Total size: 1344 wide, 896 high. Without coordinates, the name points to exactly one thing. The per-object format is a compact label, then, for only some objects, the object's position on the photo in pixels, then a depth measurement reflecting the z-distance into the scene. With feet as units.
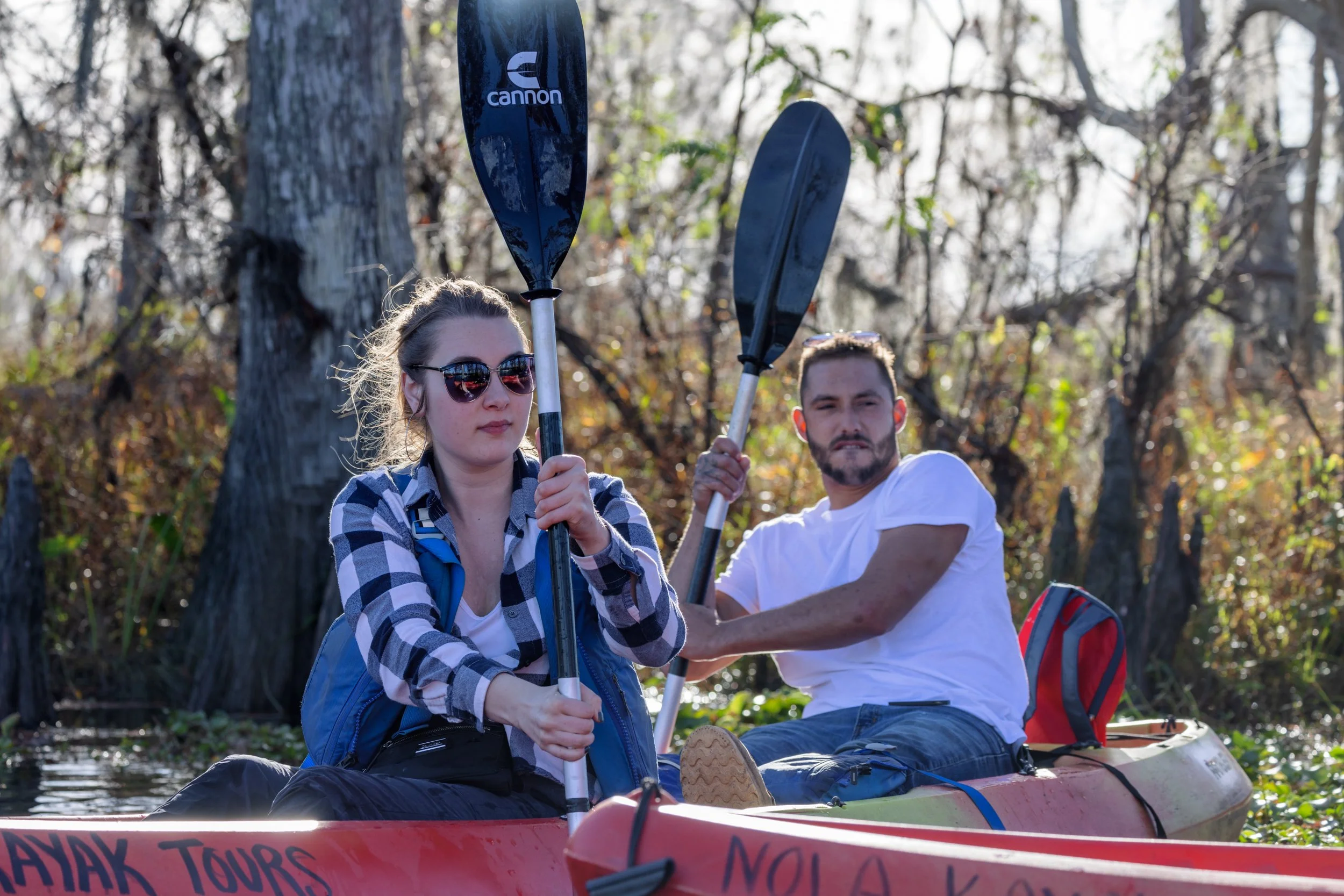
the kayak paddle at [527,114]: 20.06
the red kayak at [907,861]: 11.53
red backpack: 26.45
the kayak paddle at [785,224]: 29.30
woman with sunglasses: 16.40
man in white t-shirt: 23.09
